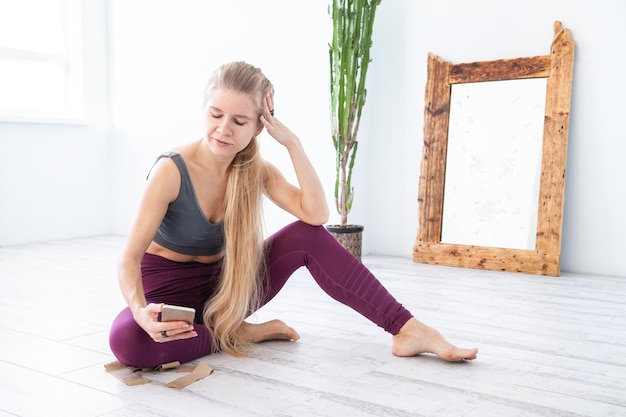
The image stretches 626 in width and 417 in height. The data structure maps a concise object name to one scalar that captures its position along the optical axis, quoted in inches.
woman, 67.0
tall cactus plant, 136.3
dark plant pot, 138.1
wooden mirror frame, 129.7
